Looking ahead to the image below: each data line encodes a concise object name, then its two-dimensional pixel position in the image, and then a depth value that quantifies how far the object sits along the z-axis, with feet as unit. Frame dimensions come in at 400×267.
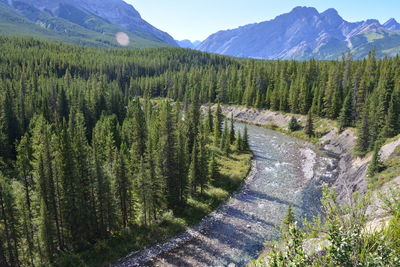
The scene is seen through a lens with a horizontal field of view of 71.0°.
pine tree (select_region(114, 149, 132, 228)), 116.16
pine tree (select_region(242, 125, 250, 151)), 241.61
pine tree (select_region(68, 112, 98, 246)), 108.88
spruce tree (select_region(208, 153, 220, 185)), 175.14
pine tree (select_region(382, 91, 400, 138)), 203.00
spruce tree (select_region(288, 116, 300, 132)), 313.94
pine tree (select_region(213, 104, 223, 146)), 249.02
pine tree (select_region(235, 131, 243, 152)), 239.91
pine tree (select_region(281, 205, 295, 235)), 110.93
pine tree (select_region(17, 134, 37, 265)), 93.15
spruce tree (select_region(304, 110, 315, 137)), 289.94
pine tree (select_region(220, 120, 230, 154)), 228.22
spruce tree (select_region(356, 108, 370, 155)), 200.74
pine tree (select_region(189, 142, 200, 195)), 149.18
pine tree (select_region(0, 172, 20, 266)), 90.33
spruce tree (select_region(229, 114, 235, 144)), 261.09
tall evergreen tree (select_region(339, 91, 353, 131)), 261.09
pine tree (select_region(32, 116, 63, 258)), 101.55
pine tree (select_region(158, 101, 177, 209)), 136.56
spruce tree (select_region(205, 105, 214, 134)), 284.61
